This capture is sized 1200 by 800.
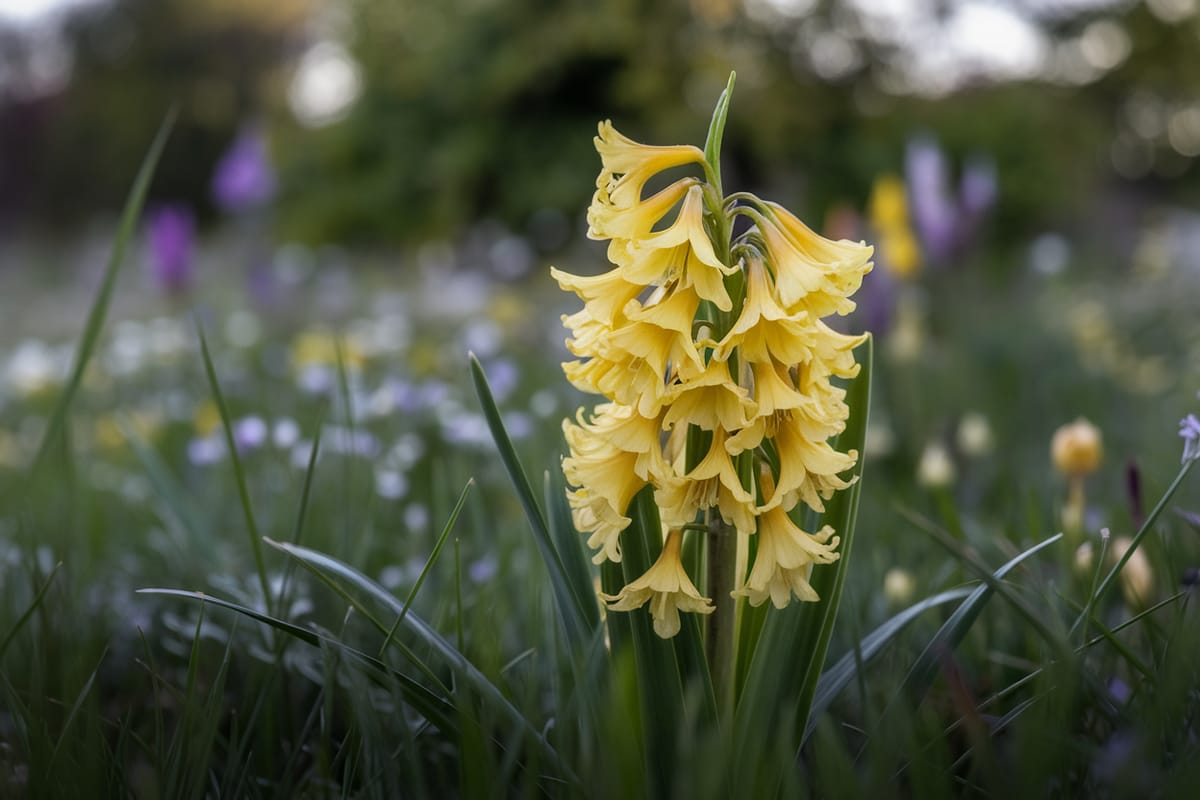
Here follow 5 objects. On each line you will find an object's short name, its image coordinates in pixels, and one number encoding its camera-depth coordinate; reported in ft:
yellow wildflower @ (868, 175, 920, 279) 5.65
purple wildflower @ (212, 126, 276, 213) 7.18
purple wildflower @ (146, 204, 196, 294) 5.62
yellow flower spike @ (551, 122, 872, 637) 2.10
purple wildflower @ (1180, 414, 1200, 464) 2.23
